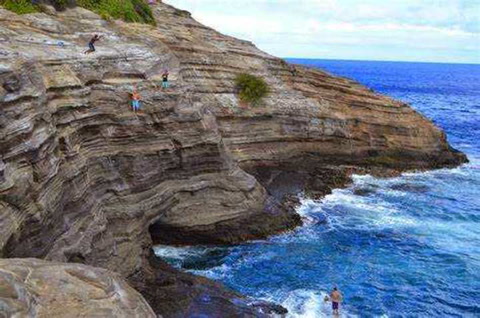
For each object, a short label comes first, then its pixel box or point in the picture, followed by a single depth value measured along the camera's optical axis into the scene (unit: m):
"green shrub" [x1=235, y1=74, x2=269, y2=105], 49.01
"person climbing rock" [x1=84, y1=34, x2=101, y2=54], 32.78
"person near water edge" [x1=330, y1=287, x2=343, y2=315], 27.00
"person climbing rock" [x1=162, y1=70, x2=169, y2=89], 35.33
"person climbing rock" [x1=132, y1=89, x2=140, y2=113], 32.22
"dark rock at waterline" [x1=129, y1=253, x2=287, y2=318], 26.20
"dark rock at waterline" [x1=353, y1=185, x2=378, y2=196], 47.31
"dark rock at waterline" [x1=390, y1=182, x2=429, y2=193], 49.28
